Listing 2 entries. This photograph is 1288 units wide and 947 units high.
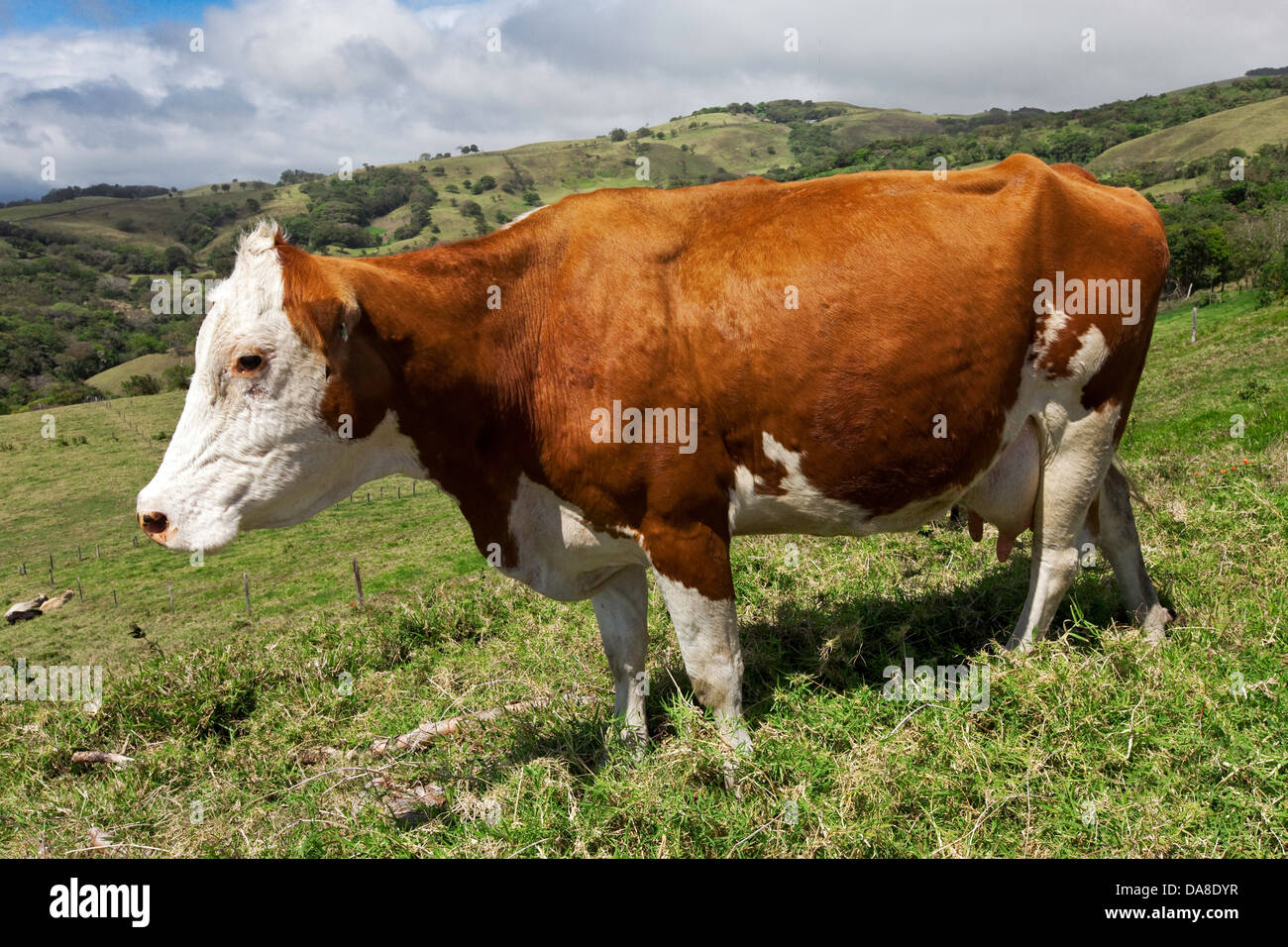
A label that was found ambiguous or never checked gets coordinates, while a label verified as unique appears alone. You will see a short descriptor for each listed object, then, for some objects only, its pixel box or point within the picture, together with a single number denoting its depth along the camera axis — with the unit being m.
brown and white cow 3.88
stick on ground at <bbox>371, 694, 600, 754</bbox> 5.37
